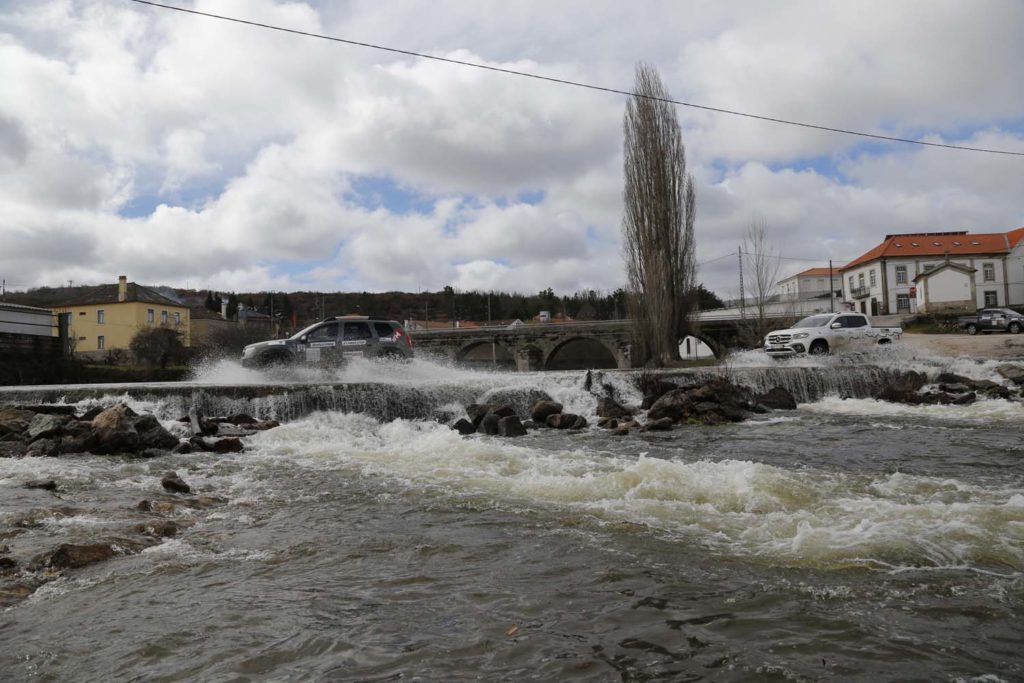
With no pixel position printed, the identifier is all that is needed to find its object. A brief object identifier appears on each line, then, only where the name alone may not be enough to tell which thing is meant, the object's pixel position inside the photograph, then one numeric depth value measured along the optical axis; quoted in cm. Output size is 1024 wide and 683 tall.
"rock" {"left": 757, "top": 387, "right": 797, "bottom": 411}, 1822
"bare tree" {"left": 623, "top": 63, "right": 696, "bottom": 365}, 2991
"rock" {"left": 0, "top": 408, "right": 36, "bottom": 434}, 1259
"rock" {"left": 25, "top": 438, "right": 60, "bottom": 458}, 1079
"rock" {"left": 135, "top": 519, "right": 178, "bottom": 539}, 582
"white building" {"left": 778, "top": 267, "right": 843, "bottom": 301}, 9506
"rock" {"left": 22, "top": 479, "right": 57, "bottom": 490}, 801
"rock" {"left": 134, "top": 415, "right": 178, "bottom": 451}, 1161
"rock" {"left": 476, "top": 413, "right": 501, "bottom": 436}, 1444
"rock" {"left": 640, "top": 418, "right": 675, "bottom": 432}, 1435
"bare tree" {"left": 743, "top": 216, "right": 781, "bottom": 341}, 4228
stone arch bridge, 4303
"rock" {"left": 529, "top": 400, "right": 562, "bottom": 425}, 1600
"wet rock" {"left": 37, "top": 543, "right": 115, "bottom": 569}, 491
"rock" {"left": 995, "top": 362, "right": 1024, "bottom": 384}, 1969
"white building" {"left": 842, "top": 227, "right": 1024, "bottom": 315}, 5894
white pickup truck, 2569
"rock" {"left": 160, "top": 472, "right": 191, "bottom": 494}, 788
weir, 1591
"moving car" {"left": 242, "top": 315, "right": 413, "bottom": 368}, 1853
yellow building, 6391
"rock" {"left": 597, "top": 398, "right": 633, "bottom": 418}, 1639
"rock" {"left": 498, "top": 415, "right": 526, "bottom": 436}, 1399
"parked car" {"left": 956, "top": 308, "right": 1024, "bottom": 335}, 3591
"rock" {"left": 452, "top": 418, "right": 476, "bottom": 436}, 1441
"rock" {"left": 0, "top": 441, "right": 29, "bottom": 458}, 1081
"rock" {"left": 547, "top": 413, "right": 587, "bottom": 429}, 1502
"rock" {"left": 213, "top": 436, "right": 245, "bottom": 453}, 1153
